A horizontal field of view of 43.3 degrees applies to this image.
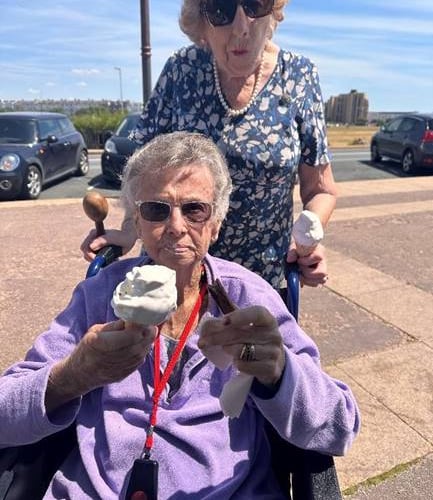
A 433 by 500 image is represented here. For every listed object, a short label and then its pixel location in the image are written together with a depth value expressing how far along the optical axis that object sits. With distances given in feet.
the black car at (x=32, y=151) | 30.58
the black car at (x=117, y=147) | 35.32
